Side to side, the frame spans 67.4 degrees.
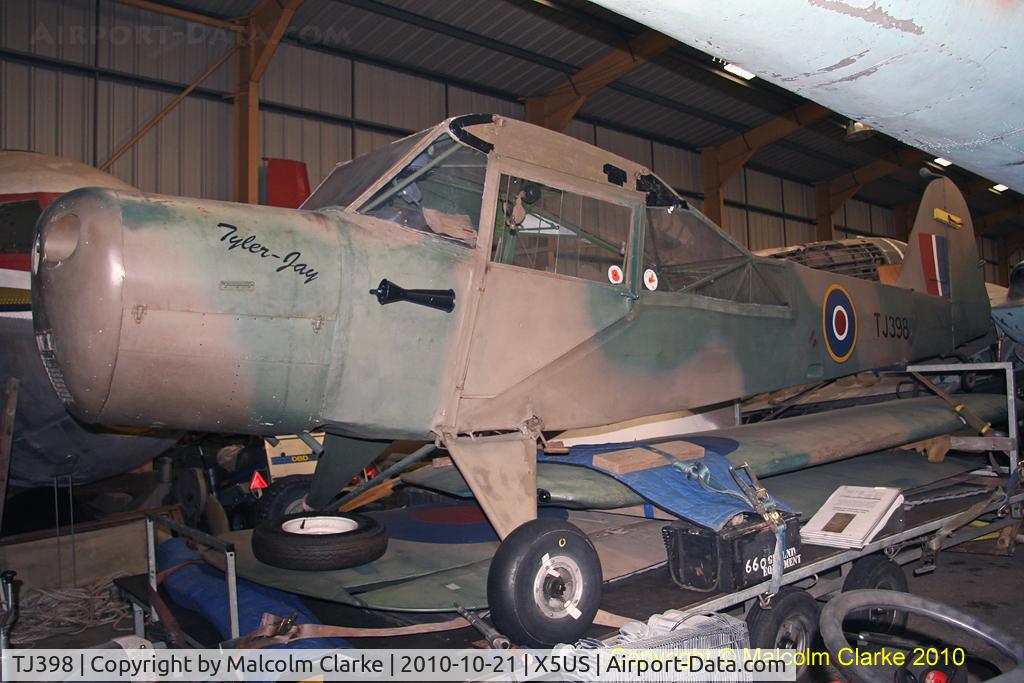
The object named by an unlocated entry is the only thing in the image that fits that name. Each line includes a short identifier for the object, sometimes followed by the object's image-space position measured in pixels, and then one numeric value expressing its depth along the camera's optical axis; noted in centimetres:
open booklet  438
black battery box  375
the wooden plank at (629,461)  424
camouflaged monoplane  311
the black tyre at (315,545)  405
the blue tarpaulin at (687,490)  396
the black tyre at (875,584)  471
